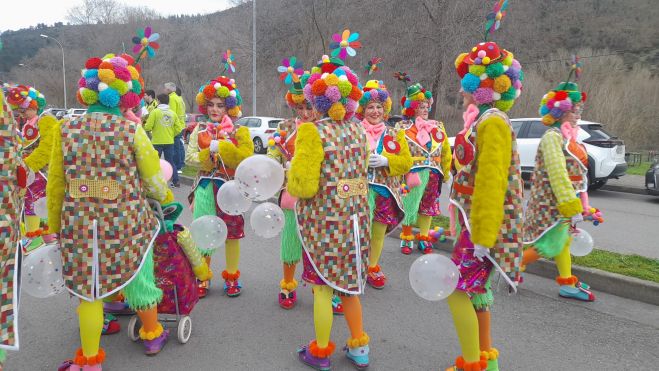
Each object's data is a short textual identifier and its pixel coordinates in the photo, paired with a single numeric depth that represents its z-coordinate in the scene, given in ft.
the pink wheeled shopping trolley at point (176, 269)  10.72
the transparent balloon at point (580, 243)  13.82
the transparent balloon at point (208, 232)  11.99
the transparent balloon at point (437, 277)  8.58
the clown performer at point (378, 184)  14.40
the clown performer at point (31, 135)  17.15
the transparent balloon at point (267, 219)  12.09
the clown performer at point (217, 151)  13.58
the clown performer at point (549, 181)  12.91
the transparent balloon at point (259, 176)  11.06
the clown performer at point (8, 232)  7.00
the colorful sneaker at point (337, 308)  13.24
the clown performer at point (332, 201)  9.56
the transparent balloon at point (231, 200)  12.62
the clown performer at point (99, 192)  9.02
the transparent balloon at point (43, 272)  9.04
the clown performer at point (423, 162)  18.31
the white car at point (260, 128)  65.82
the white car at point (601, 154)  33.88
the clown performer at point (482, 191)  8.31
